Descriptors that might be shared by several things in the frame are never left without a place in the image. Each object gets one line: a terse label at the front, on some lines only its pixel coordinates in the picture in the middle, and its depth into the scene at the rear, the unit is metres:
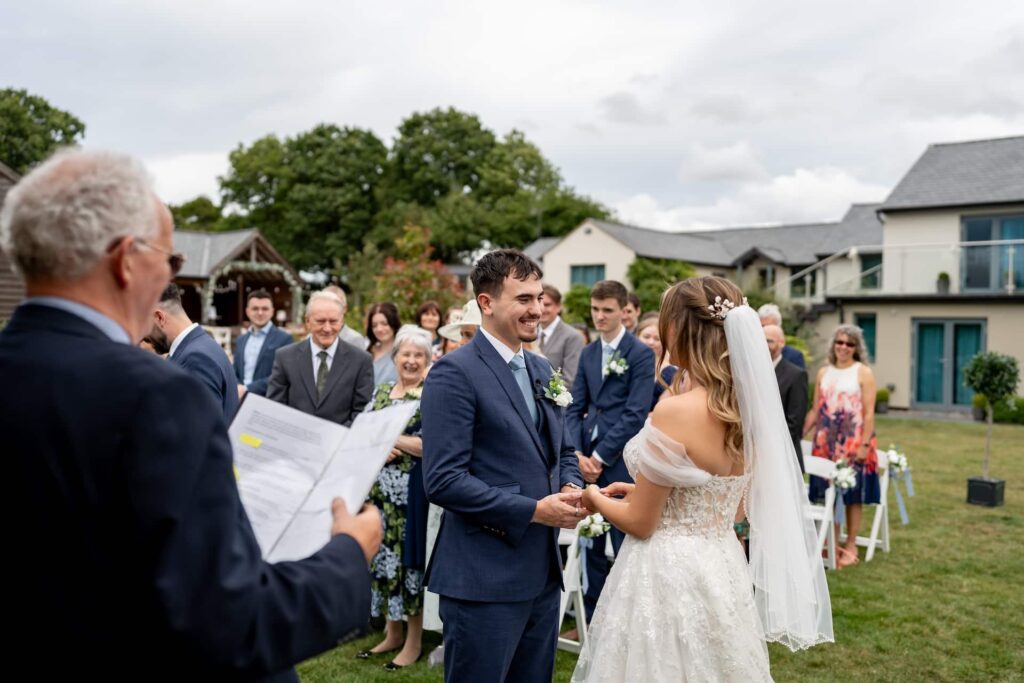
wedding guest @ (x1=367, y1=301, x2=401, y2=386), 7.78
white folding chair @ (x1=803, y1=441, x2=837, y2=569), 7.51
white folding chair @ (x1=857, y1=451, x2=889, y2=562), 8.15
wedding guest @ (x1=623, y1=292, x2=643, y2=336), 8.30
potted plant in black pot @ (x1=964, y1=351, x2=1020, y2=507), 11.41
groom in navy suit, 3.13
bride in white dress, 3.27
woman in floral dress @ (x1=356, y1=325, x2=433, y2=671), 5.69
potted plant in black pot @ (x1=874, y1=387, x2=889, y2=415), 25.69
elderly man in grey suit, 6.48
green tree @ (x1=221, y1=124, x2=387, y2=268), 52.41
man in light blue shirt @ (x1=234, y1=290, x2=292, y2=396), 8.46
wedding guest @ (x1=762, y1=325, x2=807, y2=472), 7.61
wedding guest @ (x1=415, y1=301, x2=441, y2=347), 9.48
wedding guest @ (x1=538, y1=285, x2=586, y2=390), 8.10
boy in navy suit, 6.00
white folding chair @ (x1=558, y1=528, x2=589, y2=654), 5.42
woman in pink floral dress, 8.23
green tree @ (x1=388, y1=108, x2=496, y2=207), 54.28
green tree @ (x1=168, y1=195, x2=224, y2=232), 62.38
